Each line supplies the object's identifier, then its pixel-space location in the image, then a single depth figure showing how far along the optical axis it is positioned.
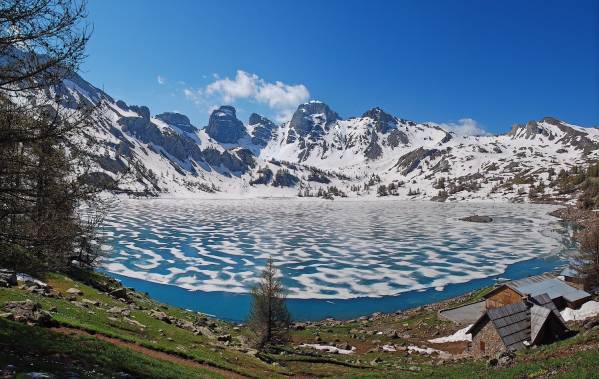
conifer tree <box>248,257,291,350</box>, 36.91
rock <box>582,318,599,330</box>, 28.30
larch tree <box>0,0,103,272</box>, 13.27
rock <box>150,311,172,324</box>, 33.19
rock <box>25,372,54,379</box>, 11.94
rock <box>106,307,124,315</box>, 29.29
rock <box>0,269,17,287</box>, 26.56
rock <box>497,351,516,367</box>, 23.02
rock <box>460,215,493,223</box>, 152.77
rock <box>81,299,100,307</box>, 29.70
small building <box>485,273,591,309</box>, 42.50
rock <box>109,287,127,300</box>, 38.38
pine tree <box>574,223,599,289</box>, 47.38
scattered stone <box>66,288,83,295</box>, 31.68
